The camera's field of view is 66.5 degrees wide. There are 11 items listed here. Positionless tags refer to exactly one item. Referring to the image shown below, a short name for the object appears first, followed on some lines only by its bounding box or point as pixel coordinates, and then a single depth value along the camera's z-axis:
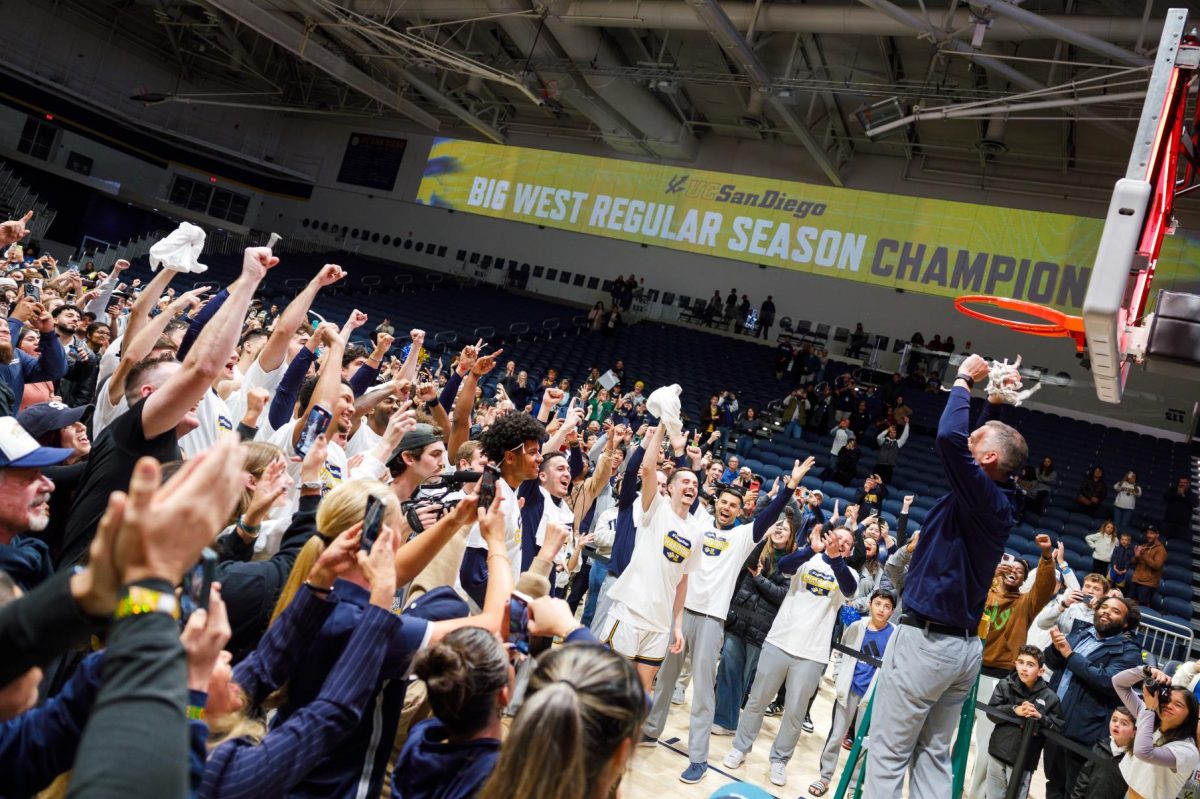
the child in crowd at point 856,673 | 5.62
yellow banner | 16.17
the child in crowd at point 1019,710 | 4.97
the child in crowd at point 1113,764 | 4.70
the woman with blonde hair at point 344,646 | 2.12
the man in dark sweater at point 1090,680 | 5.24
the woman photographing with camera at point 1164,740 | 4.31
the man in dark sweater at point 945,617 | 3.31
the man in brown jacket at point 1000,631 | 5.89
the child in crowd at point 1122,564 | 10.86
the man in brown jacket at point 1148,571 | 10.69
